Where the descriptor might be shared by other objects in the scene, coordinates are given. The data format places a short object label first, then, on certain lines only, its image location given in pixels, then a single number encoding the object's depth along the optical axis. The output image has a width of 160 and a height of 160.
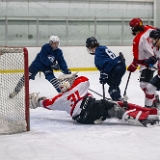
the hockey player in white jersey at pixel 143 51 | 9.27
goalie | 8.00
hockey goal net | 7.56
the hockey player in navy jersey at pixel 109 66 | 9.61
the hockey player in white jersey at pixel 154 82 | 8.48
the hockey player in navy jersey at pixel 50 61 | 10.77
